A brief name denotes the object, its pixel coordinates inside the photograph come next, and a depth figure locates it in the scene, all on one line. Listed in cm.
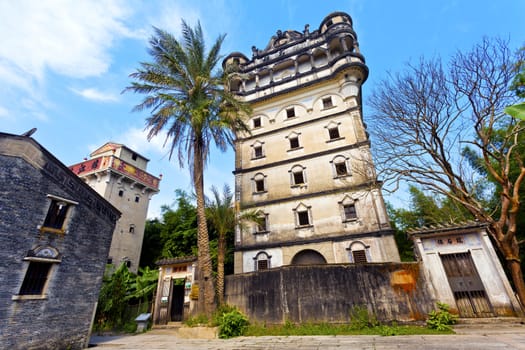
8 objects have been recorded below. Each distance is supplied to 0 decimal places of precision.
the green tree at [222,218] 1196
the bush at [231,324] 922
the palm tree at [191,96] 1236
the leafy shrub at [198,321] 952
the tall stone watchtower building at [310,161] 1477
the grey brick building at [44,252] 833
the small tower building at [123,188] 2217
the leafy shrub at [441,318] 784
